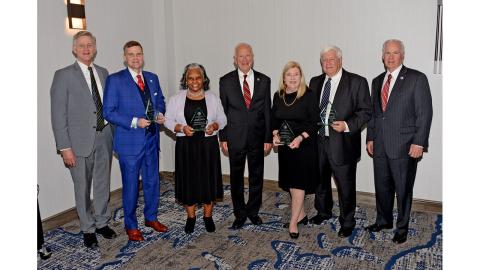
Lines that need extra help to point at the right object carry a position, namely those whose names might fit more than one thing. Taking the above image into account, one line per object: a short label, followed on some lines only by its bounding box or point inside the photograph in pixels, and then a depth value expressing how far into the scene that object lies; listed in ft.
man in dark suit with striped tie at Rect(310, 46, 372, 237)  13.26
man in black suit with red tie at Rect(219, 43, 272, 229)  14.19
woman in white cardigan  13.37
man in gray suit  12.81
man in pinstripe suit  12.67
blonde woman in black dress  12.98
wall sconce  15.75
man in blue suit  12.97
